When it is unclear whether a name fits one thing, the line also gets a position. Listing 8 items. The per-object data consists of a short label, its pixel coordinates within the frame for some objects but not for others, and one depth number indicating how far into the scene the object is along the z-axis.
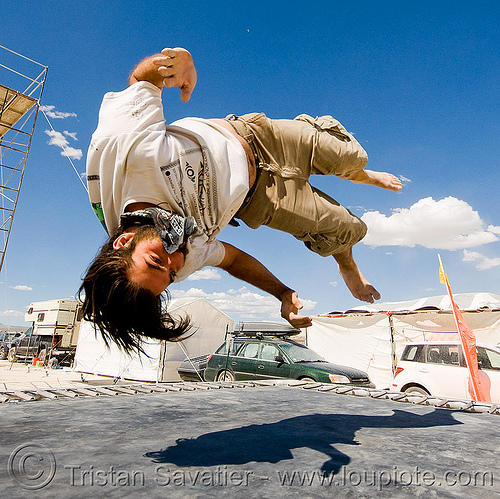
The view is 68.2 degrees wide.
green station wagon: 6.14
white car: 5.35
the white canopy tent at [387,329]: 8.02
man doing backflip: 1.34
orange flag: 4.85
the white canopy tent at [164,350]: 9.39
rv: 15.27
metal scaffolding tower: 9.68
